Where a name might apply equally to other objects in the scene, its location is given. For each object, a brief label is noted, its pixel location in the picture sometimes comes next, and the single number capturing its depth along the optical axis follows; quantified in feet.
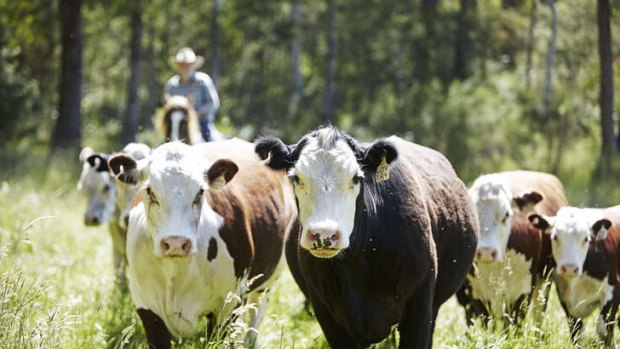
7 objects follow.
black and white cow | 30.01
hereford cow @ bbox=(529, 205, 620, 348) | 45.16
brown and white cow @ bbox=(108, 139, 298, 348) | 35.01
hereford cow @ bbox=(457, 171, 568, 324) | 46.98
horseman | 67.26
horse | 57.98
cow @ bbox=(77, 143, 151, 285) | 58.29
